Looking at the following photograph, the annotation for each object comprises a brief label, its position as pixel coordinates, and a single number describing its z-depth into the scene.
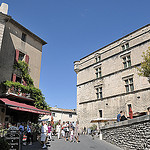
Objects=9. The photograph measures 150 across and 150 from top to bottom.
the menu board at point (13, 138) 7.87
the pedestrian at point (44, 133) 10.18
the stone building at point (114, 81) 21.76
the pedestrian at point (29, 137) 11.44
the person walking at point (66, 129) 14.69
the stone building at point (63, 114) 44.03
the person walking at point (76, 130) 13.20
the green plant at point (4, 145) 6.55
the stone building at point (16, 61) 15.80
